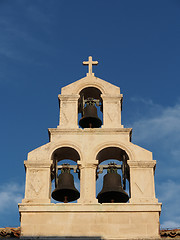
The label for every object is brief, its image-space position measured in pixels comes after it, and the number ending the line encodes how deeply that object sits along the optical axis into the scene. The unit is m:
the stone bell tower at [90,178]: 21.84
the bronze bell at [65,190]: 23.47
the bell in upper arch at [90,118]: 25.62
